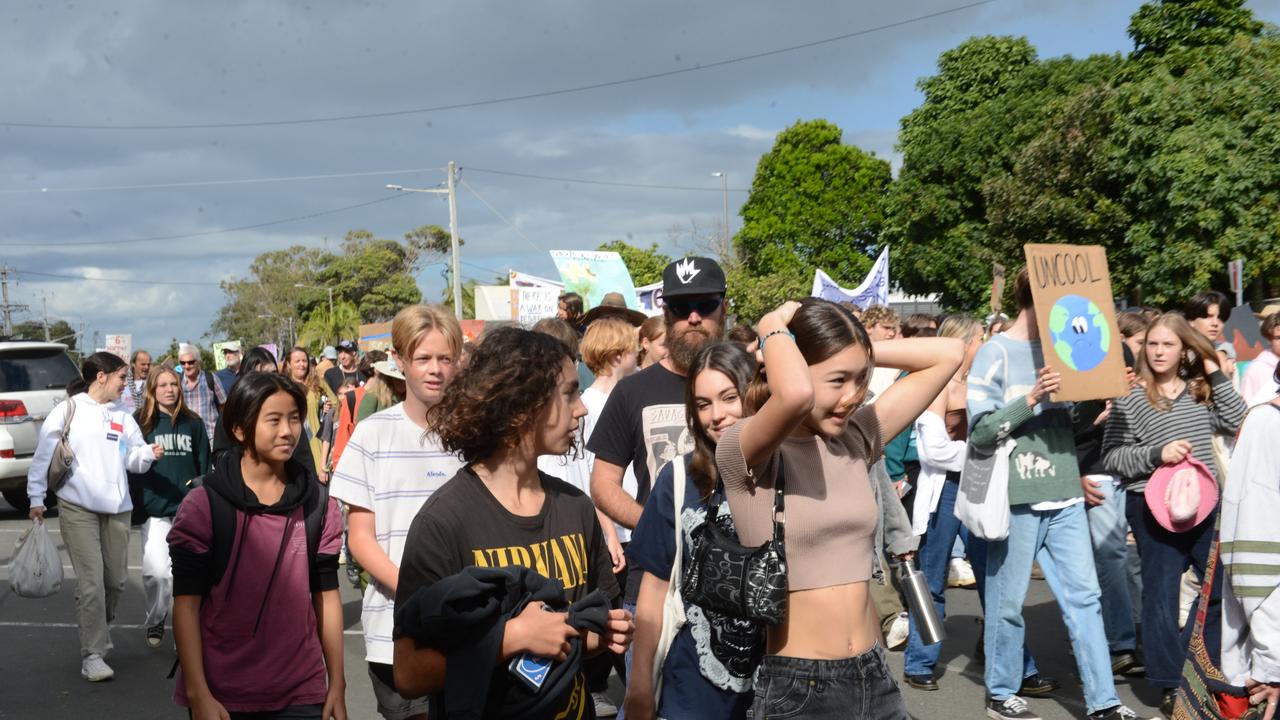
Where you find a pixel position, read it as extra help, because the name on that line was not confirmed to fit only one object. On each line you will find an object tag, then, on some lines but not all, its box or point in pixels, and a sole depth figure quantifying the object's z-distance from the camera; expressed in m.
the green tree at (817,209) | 55.66
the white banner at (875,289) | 14.83
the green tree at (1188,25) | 29.98
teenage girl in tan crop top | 2.93
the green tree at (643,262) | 71.94
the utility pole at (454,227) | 35.94
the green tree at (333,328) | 68.38
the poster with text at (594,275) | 15.98
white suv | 14.52
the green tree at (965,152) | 38.59
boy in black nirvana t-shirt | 2.59
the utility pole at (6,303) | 80.19
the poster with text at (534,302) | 22.95
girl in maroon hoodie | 3.57
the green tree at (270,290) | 94.06
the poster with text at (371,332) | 19.50
